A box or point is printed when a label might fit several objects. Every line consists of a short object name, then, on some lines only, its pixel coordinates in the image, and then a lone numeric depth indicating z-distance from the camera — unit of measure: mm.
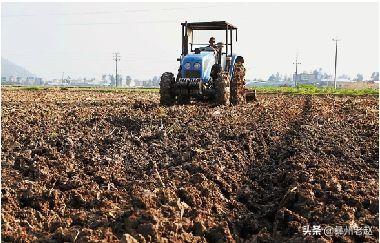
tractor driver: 15728
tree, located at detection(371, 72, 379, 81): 161062
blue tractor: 14641
